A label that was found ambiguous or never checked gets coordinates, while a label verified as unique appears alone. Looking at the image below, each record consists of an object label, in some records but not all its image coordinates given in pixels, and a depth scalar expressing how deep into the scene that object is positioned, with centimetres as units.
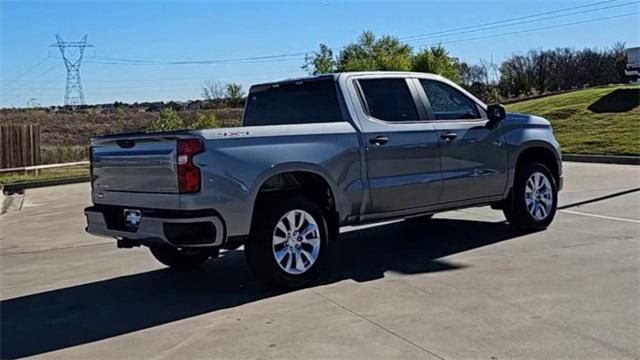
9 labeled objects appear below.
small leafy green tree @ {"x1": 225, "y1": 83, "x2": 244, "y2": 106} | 5181
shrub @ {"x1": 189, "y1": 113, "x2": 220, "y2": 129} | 2780
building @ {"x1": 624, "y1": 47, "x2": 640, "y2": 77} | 3159
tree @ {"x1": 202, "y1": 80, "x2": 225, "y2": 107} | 5123
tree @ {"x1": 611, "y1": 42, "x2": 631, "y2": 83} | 4337
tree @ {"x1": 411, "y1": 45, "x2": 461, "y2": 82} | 4209
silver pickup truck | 577
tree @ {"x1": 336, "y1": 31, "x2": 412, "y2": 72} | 4256
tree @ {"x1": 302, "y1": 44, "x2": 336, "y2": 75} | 4862
